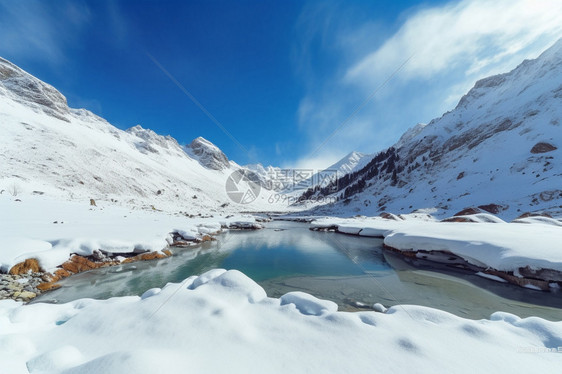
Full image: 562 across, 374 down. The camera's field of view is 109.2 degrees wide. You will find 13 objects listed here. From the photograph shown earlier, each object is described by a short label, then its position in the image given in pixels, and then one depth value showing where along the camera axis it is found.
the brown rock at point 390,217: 34.23
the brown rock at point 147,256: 12.75
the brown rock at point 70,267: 10.04
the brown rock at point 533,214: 23.83
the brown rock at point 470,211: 28.62
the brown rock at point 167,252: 14.77
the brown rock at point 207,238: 20.71
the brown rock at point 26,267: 8.14
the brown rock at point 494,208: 30.78
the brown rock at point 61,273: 9.37
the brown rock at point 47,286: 8.18
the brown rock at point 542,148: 39.82
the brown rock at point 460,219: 21.31
